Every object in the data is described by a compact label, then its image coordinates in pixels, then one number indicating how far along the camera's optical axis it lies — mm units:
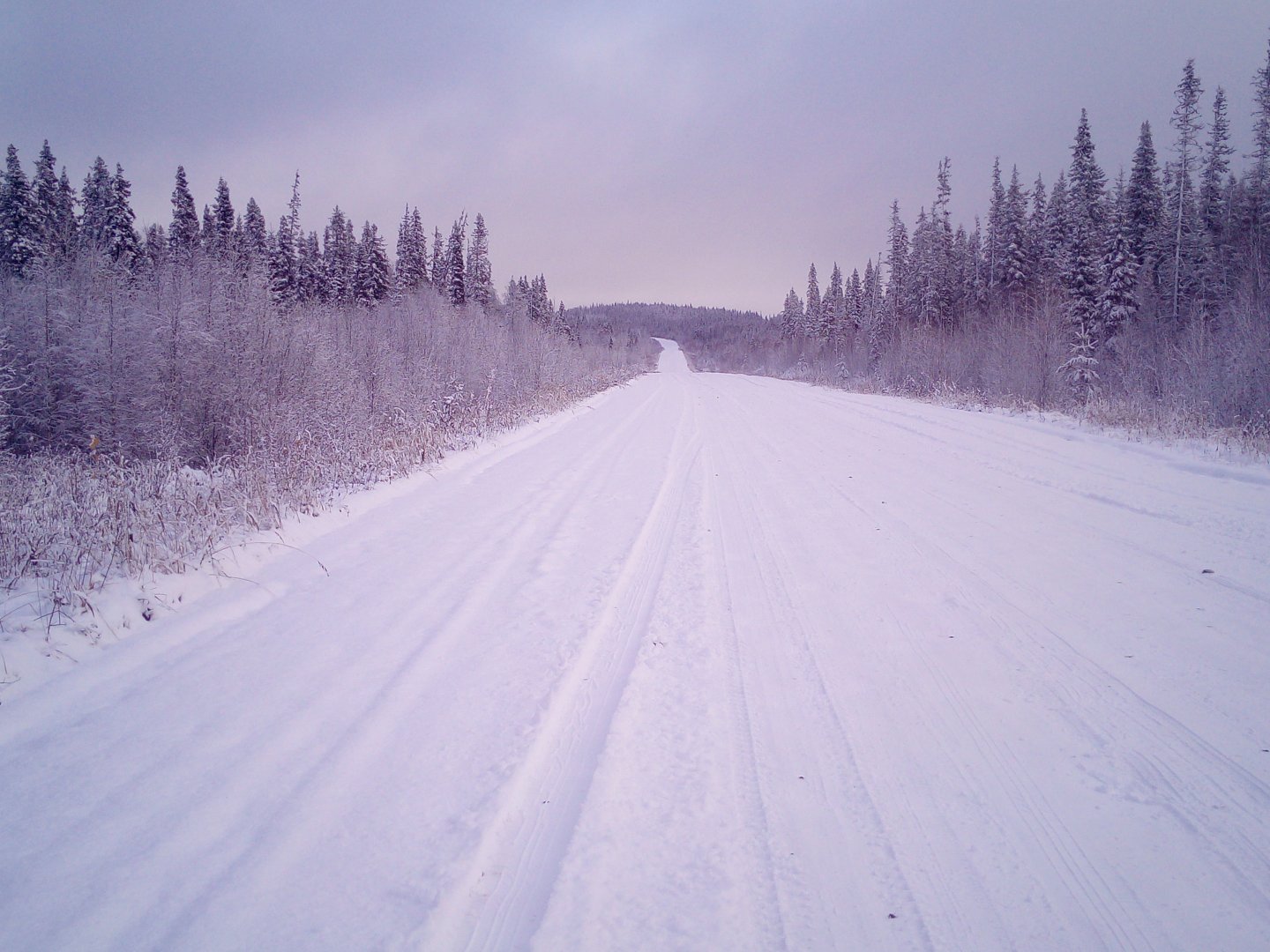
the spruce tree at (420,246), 53559
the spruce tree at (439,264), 54709
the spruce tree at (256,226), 37562
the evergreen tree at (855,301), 71125
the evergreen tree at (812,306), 84750
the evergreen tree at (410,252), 51803
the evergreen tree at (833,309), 72750
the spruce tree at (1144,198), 36656
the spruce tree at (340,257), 44575
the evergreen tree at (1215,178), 35438
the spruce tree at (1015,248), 41781
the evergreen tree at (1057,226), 38312
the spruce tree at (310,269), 42344
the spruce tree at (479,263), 50500
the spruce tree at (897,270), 54625
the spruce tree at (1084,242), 28516
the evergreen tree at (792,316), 93162
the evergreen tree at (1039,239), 41406
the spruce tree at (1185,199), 30750
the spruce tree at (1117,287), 28719
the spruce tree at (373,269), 47375
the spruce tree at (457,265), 50647
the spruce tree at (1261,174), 31984
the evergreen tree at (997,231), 44219
